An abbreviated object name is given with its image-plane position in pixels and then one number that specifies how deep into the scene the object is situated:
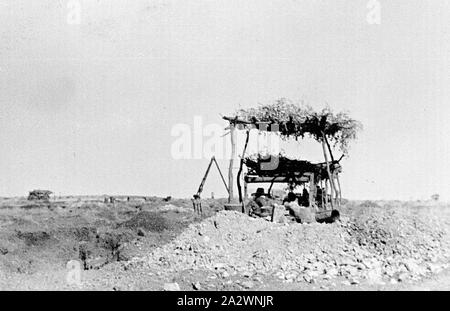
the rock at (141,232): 16.02
